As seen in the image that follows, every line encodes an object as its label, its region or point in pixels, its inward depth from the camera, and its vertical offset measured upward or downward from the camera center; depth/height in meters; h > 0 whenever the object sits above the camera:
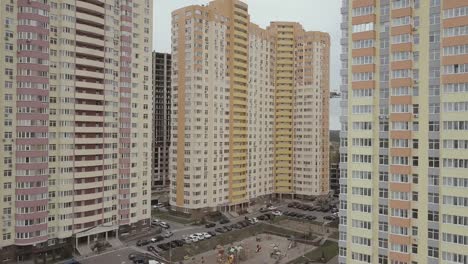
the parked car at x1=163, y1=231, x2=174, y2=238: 95.70 -25.29
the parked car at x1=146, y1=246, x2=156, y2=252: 85.71 -25.80
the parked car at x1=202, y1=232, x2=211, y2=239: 96.62 -25.73
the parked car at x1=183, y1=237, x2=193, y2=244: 92.47 -25.84
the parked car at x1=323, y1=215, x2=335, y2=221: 116.03 -25.45
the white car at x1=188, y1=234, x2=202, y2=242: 94.38 -25.72
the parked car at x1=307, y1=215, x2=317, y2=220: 116.76 -25.58
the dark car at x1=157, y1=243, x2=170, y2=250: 87.22 -25.71
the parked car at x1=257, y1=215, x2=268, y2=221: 116.51 -25.60
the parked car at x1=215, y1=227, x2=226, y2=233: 102.16 -25.71
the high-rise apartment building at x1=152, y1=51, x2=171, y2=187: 155.88 +6.13
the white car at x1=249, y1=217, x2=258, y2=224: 112.15 -25.51
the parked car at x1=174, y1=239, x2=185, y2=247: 90.50 -25.79
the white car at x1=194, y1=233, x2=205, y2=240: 95.64 -25.59
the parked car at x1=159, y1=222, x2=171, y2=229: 102.75 -24.60
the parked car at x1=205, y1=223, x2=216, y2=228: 105.52 -25.24
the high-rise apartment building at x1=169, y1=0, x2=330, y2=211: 112.19 +8.11
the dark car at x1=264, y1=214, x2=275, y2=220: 117.62 -25.45
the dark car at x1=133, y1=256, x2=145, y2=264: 78.81 -26.07
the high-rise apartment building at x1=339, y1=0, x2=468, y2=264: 55.41 +0.20
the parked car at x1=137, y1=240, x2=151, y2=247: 88.89 -25.43
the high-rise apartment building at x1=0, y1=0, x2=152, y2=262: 73.94 +2.17
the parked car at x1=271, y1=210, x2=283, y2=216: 121.78 -25.35
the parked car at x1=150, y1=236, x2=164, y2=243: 91.87 -25.42
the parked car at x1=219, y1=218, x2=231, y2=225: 110.88 -25.41
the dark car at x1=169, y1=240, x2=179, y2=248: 89.38 -25.88
